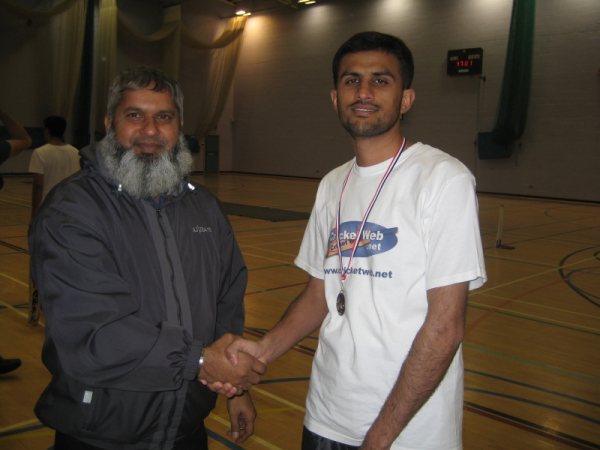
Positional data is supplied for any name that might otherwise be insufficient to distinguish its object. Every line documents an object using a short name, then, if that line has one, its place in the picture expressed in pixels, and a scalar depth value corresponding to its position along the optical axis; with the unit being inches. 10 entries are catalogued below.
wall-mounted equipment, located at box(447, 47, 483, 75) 652.1
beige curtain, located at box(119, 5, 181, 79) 783.1
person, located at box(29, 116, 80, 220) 191.8
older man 61.8
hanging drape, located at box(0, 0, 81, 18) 644.1
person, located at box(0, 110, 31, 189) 147.9
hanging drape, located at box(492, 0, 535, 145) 610.2
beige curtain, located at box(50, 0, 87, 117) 711.1
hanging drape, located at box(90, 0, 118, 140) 726.5
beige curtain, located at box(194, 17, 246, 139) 874.1
